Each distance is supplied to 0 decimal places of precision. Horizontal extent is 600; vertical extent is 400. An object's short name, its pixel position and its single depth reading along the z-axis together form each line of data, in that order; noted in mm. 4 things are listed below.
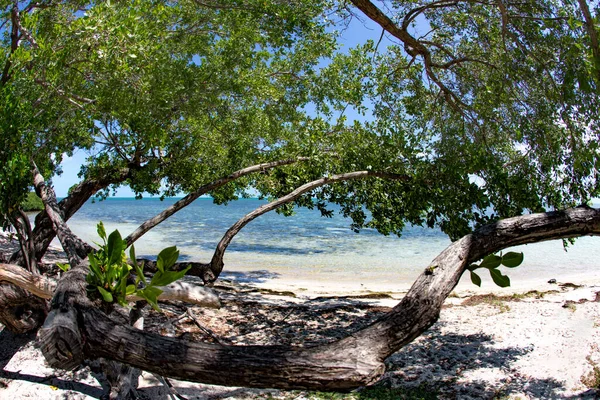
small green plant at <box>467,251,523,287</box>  2531
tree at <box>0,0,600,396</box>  2234
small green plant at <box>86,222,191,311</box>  2184
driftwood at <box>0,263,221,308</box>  3602
